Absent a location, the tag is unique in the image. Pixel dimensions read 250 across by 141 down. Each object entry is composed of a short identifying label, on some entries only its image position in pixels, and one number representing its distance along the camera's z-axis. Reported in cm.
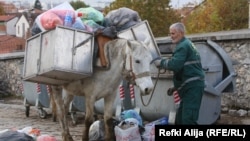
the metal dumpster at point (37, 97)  1359
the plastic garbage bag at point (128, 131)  796
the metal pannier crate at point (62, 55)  780
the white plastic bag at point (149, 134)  808
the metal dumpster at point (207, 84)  950
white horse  787
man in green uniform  763
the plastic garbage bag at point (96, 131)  854
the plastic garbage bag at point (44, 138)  749
